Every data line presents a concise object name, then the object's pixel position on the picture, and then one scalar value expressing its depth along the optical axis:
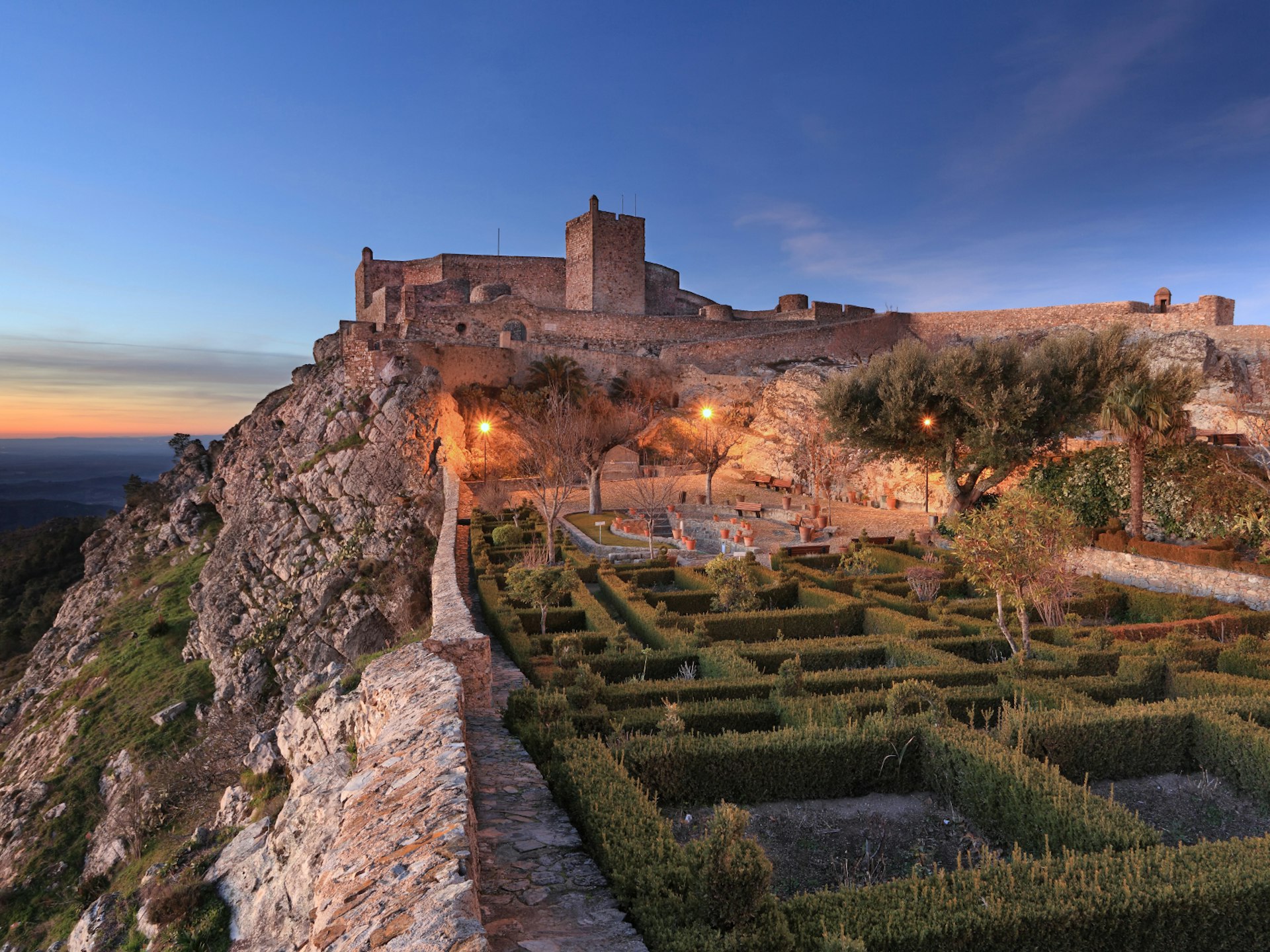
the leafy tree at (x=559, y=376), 36.91
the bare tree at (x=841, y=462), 31.39
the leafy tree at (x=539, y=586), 12.96
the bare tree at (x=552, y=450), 20.48
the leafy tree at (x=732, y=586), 14.07
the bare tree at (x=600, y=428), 27.66
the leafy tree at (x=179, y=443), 47.26
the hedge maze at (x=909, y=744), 4.14
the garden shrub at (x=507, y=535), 19.59
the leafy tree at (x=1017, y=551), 10.80
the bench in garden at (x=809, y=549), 19.64
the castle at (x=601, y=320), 37.81
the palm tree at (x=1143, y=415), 18.30
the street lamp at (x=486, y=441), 33.84
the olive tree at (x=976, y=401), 22.36
